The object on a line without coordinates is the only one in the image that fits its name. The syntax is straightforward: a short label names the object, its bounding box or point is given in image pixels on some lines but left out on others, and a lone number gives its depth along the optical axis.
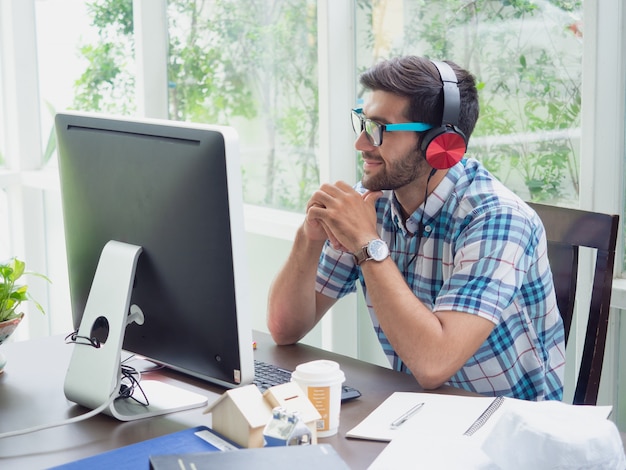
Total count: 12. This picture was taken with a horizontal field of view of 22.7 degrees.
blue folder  2.40
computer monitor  2.46
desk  2.47
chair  2.92
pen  2.54
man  2.83
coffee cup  2.49
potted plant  2.77
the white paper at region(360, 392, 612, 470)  2.37
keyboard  2.67
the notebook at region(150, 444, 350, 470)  2.27
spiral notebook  2.49
